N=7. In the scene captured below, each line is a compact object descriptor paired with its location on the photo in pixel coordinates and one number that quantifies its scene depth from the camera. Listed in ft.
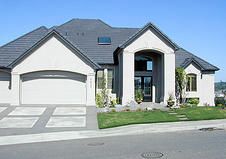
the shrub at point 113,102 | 64.32
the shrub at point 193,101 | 71.76
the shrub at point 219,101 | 77.71
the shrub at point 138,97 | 65.42
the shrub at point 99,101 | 62.15
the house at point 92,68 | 59.90
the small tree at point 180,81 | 69.21
